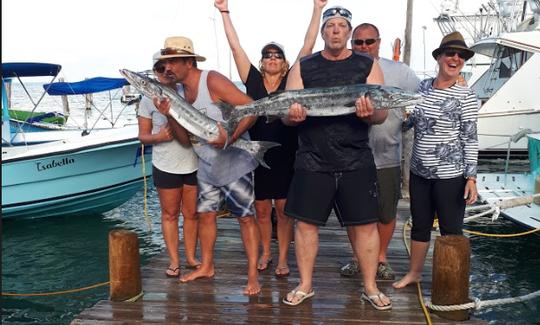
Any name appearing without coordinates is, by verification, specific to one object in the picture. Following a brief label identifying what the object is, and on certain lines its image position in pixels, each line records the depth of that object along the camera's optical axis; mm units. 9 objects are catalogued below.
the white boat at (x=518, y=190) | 7937
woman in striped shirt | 3627
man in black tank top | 3473
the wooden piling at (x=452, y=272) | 3568
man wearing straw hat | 3814
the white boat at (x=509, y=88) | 15836
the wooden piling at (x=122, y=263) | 3941
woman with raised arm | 4199
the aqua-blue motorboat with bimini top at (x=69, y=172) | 9930
